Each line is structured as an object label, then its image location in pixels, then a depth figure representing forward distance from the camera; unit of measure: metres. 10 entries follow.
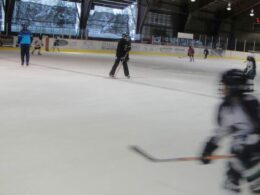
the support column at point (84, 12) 31.70
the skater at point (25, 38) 13.82
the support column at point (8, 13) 27.47
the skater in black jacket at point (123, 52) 12.21
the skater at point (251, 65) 12.51
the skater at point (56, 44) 25.84
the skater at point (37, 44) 21.84
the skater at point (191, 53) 26.23
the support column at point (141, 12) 35.72
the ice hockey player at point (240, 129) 2.45
